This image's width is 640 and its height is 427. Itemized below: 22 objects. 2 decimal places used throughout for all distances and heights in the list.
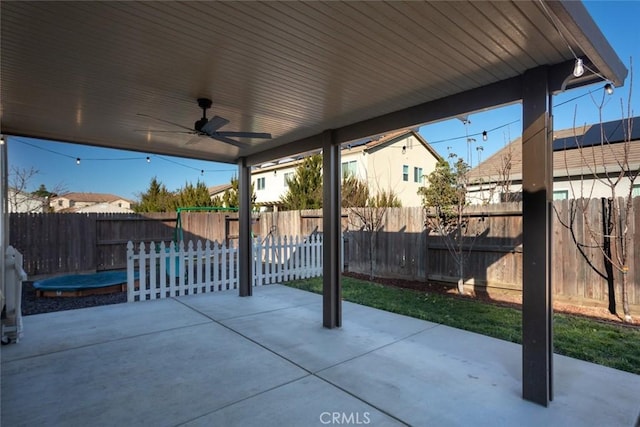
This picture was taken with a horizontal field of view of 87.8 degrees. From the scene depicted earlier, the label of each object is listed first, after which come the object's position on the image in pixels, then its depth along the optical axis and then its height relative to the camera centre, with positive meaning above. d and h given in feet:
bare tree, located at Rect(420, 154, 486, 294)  21.16 +0.10
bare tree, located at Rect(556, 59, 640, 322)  14.99 -0.91
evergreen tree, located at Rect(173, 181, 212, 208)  62.18 +3.61
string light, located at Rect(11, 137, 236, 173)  40.29 +8.86
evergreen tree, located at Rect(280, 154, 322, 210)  47.11 +4.57
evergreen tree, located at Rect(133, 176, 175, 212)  63.77 +3.25
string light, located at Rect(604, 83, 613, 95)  8.61 +3.35
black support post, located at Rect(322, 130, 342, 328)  14.76 -0.60
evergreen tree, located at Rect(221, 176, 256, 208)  61.31 +3.54
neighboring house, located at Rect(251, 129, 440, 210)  48.01 +7.79
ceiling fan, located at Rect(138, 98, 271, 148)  11.24 +3.13
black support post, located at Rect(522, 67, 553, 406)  8.59 -0.68
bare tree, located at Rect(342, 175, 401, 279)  26.61 -0.66
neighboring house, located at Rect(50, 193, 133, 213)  96.02 +4.63
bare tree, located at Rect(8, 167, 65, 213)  36.06 +3.69
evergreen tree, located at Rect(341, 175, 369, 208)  36.35 +2.61
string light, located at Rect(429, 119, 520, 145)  25.80 +6.90
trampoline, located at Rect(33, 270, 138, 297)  21.62 -4.68
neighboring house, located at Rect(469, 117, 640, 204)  24.26 +3.77
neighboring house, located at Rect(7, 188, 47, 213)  35.60 +2.20
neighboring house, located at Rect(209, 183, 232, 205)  89.25 +8.31
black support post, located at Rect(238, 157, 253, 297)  21.06 -0.45
